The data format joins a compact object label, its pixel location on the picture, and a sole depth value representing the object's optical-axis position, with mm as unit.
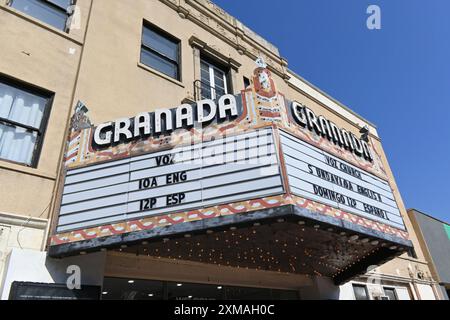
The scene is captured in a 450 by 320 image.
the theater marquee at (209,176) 5516
